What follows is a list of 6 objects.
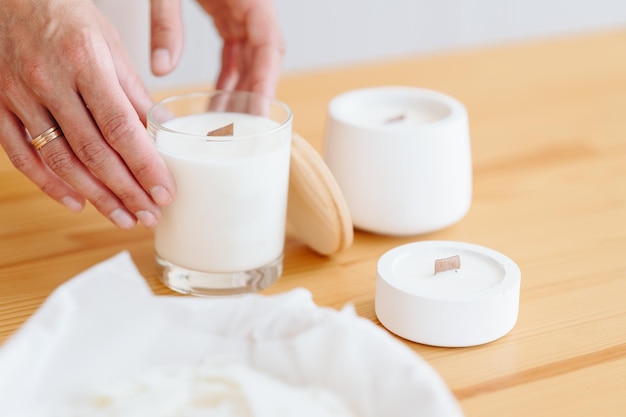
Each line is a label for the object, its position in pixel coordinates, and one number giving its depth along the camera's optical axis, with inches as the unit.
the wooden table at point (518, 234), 29.9
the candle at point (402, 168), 35.0
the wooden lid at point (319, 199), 33.5
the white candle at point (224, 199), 31.7
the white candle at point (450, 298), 30.5
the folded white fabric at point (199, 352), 26.9
